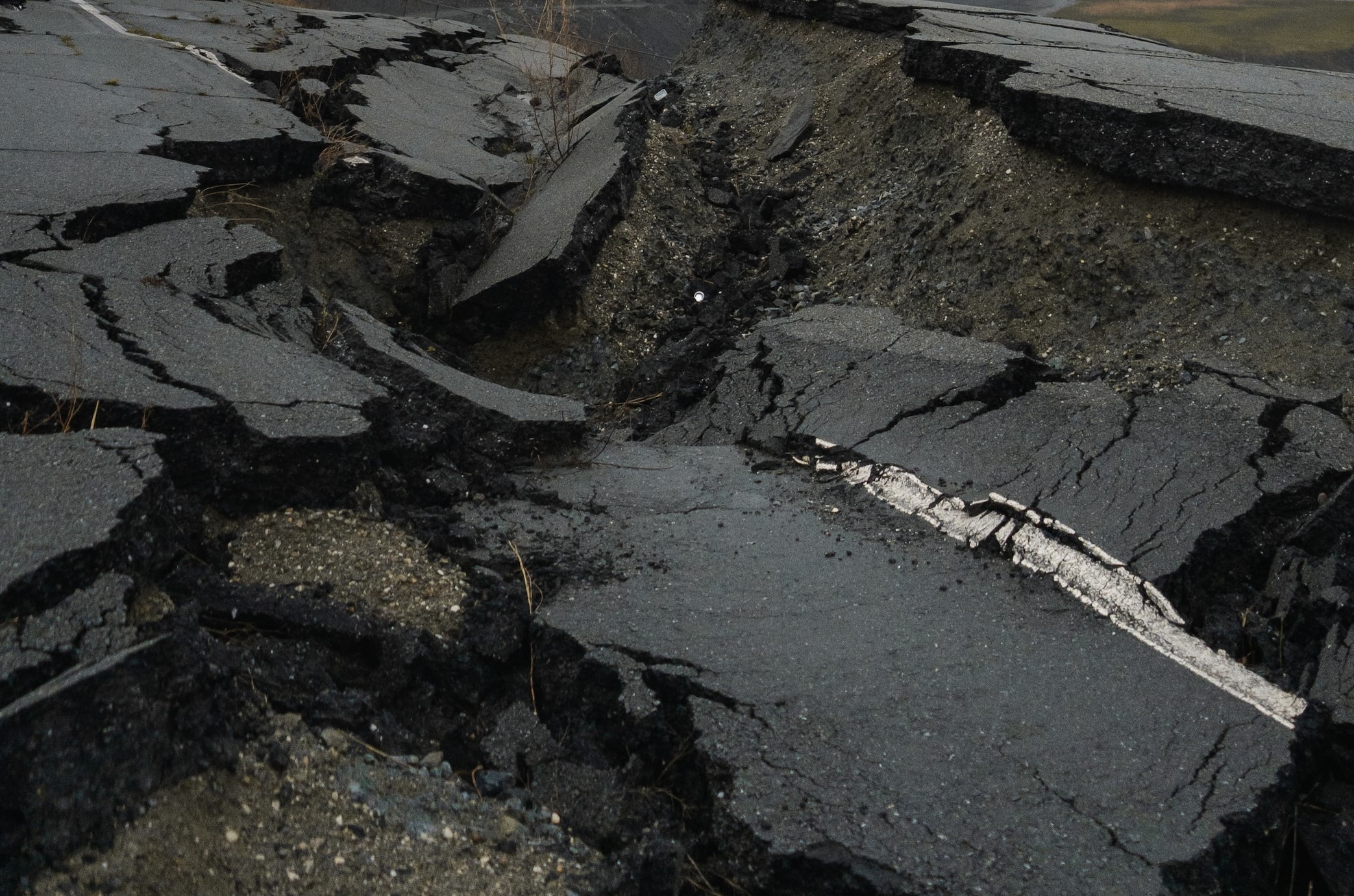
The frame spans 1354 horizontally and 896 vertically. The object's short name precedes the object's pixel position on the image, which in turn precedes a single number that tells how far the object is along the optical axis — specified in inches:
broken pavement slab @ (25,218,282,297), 156.1
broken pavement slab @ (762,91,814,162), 272.2
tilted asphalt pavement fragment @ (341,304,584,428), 151.3
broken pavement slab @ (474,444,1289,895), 88.6
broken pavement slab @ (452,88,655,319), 211.9
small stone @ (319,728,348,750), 90.1
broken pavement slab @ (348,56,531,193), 254.1
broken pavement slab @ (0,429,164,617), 85.8
